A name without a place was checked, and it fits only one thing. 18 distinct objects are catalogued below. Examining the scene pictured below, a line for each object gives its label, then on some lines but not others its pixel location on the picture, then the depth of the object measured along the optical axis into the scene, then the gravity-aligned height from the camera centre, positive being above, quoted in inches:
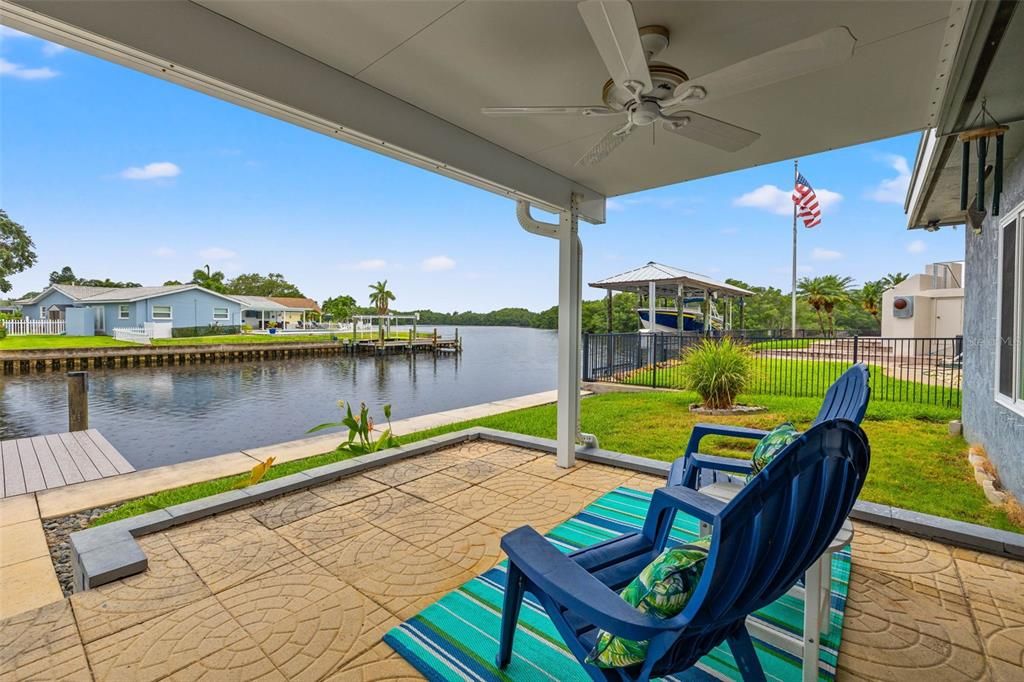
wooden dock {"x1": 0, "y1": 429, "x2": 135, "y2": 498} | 185.2 -61.2
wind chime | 85.7 +37.5
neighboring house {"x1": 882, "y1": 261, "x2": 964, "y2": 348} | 543.5 +30.2
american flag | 430.0 +124.7
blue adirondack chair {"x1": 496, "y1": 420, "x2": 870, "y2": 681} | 40.6 -23.0
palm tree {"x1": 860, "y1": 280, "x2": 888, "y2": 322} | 1045.8 +78.7
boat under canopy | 474.9 +48.3
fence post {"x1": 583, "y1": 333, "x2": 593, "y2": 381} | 383.2 -24.4
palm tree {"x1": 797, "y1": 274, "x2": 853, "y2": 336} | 1091.3 +94.3
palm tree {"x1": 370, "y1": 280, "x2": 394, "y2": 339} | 1579.7 +118.9
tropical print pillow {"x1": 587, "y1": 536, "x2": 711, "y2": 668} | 42.9 -24.6
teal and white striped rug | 63.6 -46.5
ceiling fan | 61.2 +39.7
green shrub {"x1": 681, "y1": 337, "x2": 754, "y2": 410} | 265.4 -25.3
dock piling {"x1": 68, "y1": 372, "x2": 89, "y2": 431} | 282.0 -44.1
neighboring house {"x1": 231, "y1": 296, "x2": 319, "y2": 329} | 1390.3 +63.4
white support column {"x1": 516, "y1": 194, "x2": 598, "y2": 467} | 154.3 +7.0
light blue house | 673.4 +49.2
